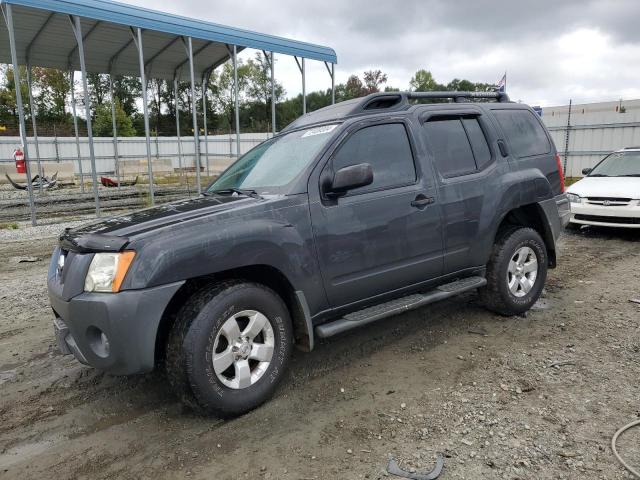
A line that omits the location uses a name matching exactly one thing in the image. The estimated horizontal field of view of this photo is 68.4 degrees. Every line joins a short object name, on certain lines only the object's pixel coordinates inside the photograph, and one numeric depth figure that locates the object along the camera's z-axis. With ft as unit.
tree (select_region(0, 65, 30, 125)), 129.83
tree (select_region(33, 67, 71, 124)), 139.54
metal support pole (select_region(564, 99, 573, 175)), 61.65
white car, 26.73
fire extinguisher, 44.75
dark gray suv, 9.21
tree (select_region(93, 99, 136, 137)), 131.75
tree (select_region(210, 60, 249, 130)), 189.37
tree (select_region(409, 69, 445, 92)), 235.81
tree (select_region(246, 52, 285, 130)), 189.04
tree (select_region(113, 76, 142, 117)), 171.83
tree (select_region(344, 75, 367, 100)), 209.05
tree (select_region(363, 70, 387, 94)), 214.28
